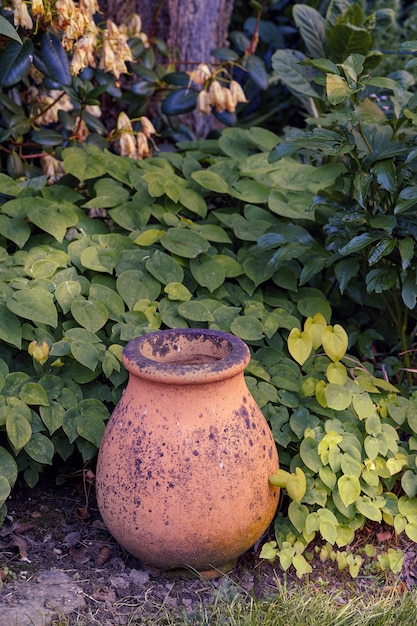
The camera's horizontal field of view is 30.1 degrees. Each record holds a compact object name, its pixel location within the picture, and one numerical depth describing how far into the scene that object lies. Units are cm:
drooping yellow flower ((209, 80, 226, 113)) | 362
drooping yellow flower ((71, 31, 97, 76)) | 313
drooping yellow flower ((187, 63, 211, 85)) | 368
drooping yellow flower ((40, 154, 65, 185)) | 359
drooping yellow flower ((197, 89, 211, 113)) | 367
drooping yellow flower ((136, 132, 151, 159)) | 357
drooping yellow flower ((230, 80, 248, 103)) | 366
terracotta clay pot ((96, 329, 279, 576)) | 220
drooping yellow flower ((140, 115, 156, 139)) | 363
